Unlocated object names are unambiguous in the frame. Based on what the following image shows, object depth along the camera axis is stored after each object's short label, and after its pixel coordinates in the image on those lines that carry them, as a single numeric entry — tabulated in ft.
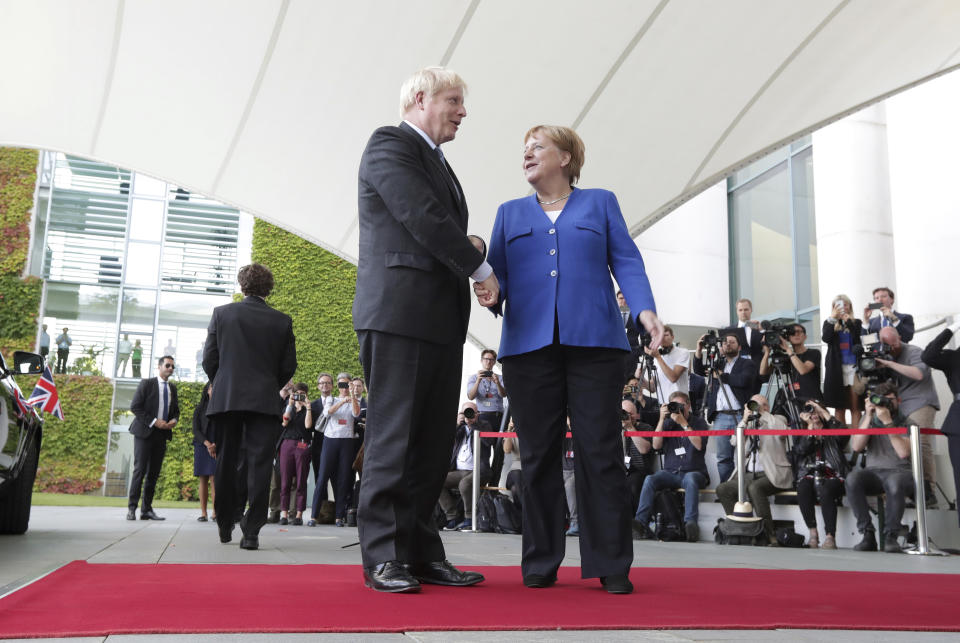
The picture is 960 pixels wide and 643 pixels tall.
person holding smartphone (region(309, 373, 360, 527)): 29.73
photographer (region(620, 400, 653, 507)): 25.36
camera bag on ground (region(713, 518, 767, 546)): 21.95
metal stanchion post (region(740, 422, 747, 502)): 22.62
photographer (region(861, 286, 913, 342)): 24.20
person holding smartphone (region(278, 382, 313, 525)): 30.83
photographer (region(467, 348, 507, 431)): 29.94
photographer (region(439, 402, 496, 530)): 29.45
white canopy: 22.30
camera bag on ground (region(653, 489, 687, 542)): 23.61
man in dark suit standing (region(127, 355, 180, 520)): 28.60
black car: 14.67
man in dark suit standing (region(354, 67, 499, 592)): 8.80
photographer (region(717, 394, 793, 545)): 22.61
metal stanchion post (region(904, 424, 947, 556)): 19.38
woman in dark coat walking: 26.55
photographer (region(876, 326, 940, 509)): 22.90
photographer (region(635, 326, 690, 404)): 27.25
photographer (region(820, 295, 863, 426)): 24.84
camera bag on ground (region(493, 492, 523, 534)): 26.45
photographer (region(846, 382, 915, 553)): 20.41
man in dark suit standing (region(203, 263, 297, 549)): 15.90
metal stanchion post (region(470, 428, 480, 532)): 27.86
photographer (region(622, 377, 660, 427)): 26.96
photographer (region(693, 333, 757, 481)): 25.08
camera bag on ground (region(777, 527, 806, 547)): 21.88
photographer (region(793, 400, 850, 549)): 21.71
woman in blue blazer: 9.45
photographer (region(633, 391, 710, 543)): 23.98
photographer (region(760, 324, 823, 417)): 25.39
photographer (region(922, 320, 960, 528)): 19.62
